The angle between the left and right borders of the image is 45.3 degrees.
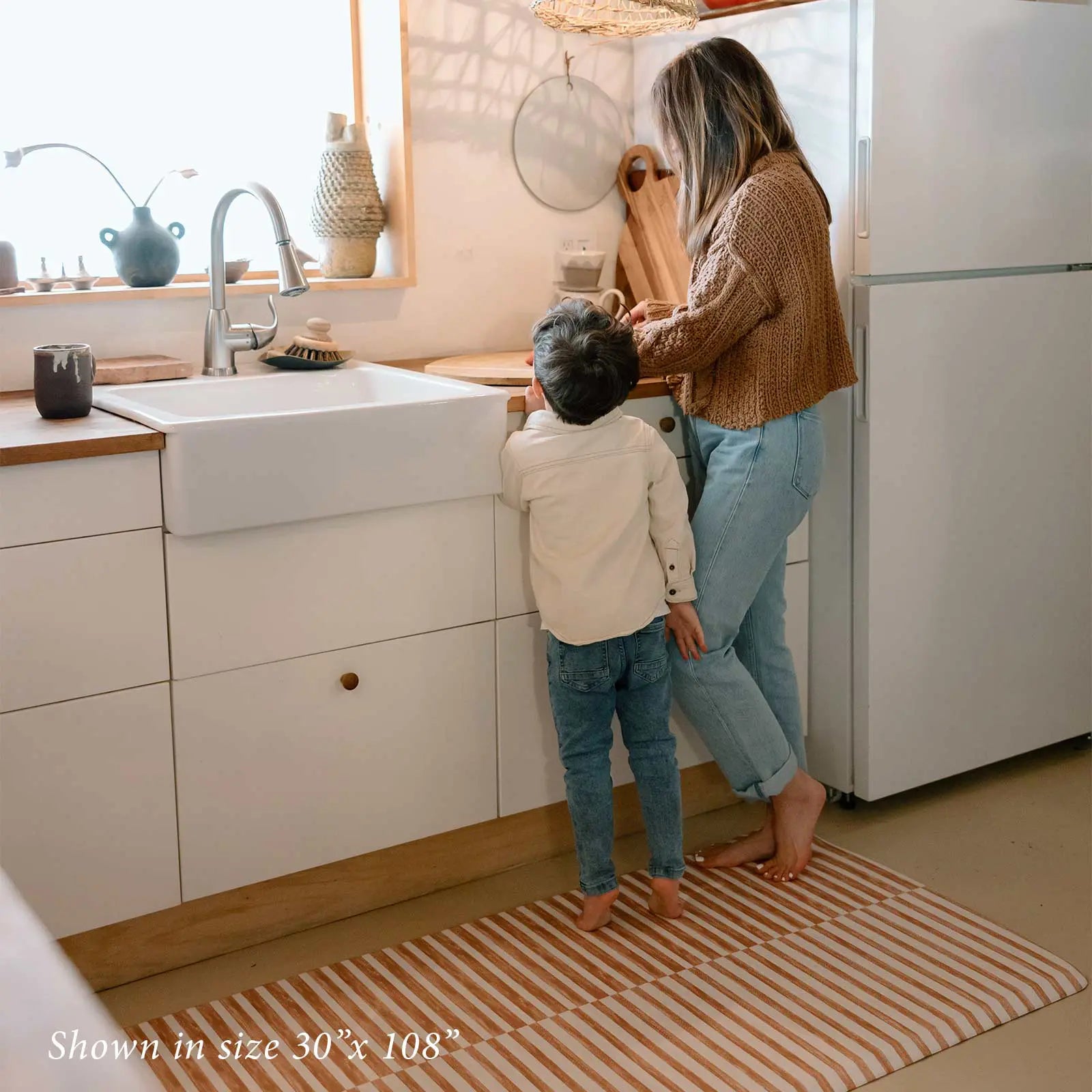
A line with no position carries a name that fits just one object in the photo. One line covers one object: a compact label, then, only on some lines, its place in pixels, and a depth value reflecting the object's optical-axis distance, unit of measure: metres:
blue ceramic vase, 2.35
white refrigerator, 2.37
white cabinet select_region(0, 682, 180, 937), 1.85
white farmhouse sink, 1.84
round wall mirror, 2.78
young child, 2.03
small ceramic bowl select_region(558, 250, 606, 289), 2.65
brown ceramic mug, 1.92
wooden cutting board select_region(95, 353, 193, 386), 2.22
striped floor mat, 1.82
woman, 2.11
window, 2.37
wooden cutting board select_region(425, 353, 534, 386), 2.31
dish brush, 2.39
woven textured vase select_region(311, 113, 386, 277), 2.55
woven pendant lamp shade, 2.29
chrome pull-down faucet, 2.29
